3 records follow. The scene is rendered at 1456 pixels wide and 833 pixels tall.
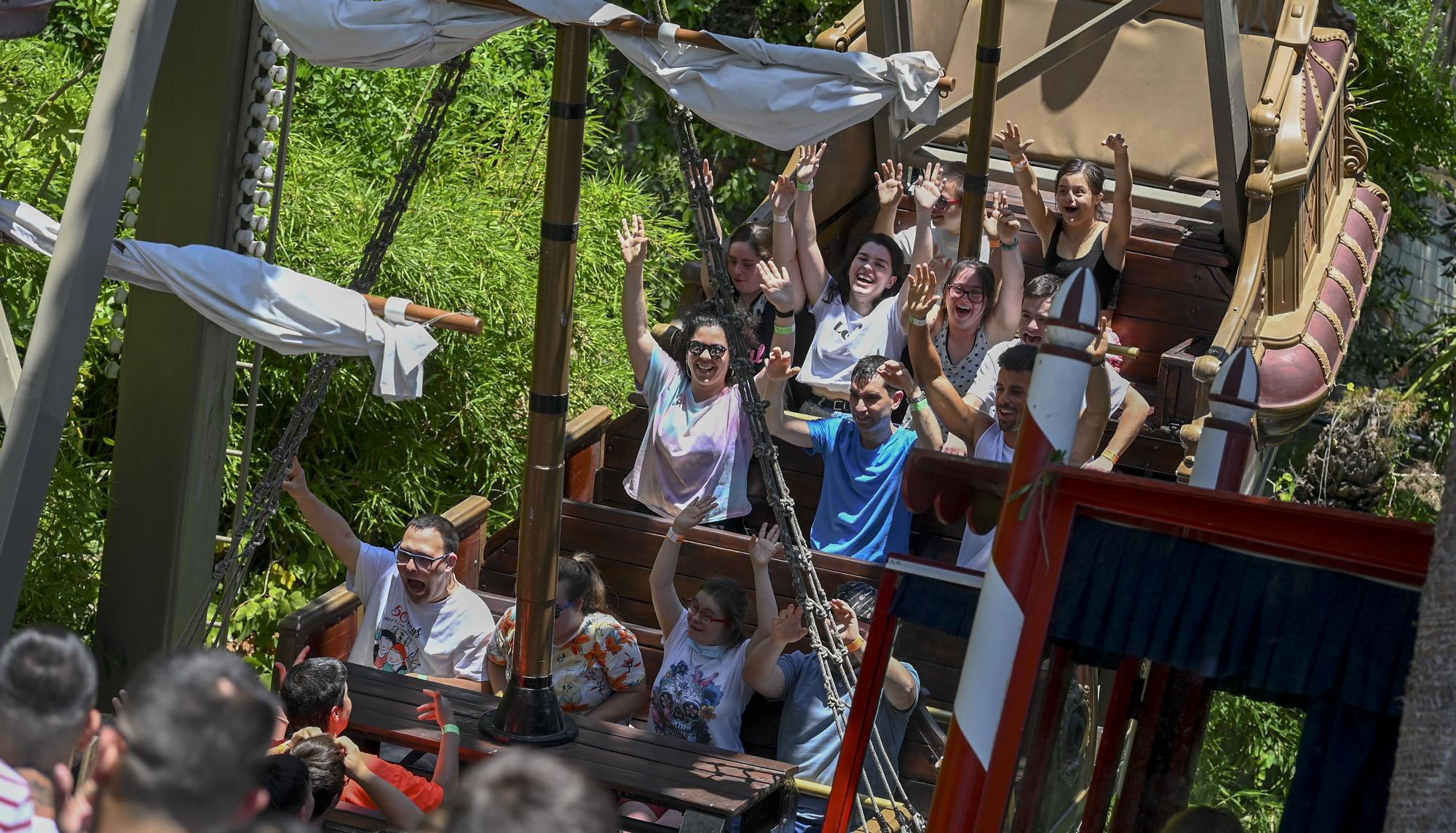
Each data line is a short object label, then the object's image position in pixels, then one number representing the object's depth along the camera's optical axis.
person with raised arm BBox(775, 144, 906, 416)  11.05
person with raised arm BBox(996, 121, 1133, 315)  11.96
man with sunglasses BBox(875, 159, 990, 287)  12.19
